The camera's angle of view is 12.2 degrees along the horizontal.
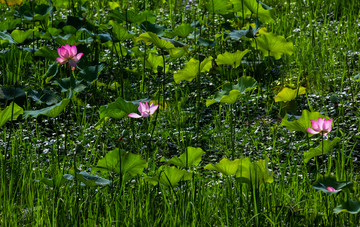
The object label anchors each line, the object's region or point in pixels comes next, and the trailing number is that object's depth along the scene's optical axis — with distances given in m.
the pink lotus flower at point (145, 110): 12.00
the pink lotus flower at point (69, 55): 12.45
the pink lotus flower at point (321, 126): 11.67
